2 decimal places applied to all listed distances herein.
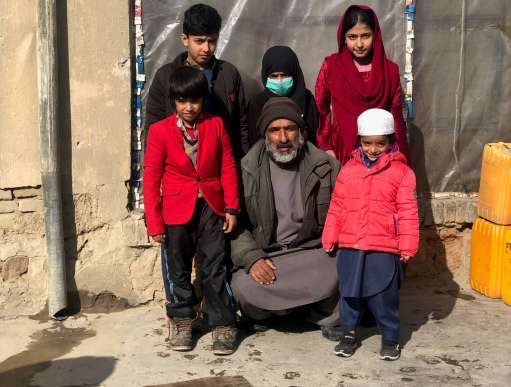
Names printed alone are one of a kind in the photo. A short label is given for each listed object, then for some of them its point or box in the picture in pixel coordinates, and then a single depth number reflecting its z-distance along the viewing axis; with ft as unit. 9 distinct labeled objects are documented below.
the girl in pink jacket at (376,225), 12.96
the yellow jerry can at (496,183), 15.62
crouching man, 13.76
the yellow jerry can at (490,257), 15.83
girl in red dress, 14.29
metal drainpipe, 14.57
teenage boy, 13.64
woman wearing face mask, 14.42
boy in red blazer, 13.19
